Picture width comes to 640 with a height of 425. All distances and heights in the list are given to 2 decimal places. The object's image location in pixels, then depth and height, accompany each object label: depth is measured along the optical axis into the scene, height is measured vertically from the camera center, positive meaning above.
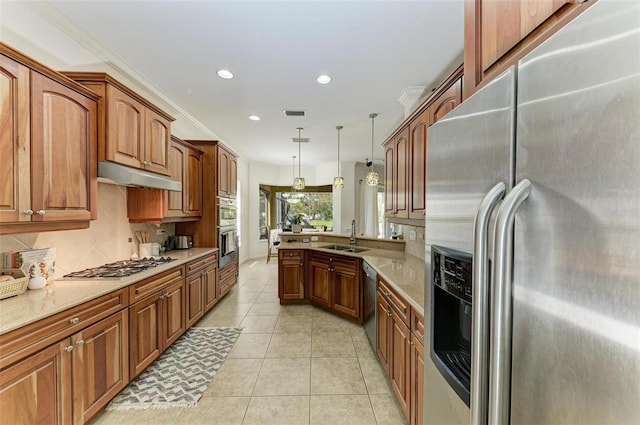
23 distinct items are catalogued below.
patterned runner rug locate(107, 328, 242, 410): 2.03 -1.50
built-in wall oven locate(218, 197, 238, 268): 4.00 -0.34
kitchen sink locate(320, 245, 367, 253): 3.73 -0.57
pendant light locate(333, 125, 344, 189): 5.36 +0.60
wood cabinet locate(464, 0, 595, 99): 0.56 +0.49
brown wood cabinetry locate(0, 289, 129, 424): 1.32 -0.93
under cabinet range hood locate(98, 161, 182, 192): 2.10 +0.30
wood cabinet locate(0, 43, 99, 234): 1.51 +0.41
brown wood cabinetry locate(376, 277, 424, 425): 1.53 -0.97
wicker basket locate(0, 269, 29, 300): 1.62 -0.48
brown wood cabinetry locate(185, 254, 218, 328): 3.07 -1.00
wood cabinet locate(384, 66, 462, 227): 1.80 +0.54
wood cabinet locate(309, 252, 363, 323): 3.28 -0.99
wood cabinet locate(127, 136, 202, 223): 2.91 +0.17
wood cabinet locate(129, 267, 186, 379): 2.14 -1.00
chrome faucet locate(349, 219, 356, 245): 3.93 -0.41
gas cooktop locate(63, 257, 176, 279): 2.15 -0.55
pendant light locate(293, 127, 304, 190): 5.65 +0.61
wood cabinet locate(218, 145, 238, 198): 4.06 +0.62
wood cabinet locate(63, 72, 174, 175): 2.11 +0.77
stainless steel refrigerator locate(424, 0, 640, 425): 0.35 -0.03
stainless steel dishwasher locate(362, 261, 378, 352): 2.61 -0.99
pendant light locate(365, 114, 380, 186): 4.54 +0.58
